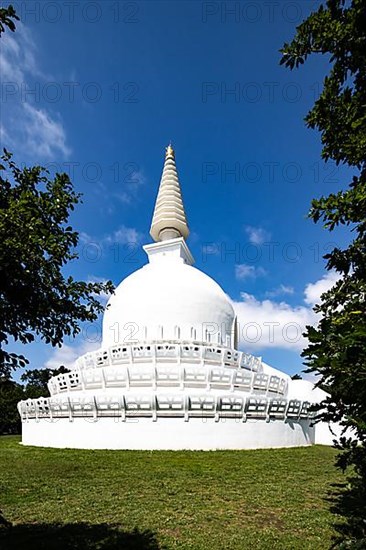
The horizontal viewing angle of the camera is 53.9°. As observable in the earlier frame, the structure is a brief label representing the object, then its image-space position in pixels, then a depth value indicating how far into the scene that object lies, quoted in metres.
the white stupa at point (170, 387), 14.48
